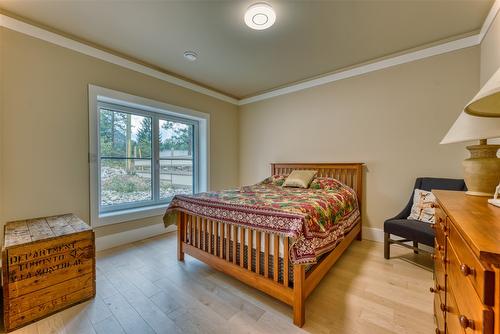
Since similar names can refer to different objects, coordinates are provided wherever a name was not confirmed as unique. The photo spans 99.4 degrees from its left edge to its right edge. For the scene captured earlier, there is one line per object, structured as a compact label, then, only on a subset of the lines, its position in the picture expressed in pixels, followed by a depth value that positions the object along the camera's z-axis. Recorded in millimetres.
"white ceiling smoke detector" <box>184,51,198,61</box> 2691
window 2760
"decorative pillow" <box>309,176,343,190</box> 2821
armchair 1998
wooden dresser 489
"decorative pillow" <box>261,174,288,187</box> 3353
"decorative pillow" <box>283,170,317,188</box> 2971
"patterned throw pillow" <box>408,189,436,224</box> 2262
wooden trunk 1410
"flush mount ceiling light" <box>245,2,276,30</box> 1897
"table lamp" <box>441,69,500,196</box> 1021
